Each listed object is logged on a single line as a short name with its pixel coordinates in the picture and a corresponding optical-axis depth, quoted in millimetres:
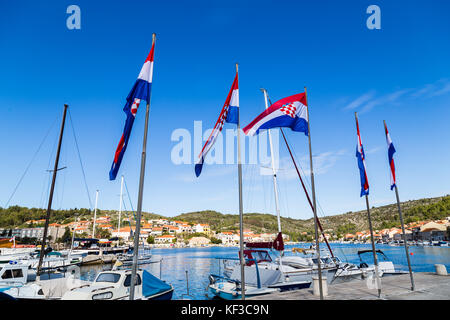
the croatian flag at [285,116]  11680
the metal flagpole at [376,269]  11209
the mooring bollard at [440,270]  17500
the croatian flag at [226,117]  10633
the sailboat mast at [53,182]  20203
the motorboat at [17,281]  13359
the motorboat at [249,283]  18031
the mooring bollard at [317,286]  12403
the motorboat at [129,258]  54844
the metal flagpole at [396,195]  14055
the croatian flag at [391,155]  14484
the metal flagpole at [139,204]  7455
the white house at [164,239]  172712
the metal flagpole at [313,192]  9773
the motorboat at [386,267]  26278
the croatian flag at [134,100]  9180
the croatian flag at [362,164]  13362
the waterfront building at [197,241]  181250
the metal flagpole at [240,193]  8781
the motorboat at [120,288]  12227
